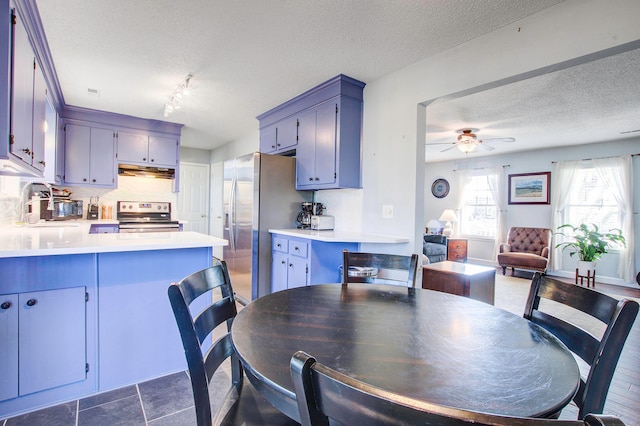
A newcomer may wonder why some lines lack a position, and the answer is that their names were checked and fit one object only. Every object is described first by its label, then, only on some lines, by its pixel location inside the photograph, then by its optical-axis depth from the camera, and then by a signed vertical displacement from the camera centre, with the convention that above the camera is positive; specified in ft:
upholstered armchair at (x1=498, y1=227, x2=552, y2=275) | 19.35 -2.26
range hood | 16.62 +1.93
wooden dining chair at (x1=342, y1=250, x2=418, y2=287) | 5.86 -0.94
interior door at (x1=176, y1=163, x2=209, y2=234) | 22.03 +0.76
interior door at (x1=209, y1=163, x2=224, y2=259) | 21.81 +0.37
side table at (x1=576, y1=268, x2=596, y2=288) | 17.61 -3.49
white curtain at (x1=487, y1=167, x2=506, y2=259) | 22.81 +0.93
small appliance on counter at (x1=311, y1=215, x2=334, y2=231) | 11.85 -0.45
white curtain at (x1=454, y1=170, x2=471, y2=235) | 24.94 +1.89
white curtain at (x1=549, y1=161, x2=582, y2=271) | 20.04 +1.27
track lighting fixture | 11.25 +4.26
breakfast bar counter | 5.71 -2.10
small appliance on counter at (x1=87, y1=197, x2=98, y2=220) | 15.78 -0.30
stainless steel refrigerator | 11.96 -0.09
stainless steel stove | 14.97 -0.54
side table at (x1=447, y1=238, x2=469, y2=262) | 22.94 -2.60
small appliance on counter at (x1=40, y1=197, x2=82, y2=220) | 13.20 -0.17
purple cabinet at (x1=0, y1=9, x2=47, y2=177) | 5.71 +2.08
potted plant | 17.43 -1.54
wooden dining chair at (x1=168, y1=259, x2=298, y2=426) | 3.01 -1.61
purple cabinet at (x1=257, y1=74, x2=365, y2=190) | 10.87 +2.74
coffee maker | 12.71 -0.04
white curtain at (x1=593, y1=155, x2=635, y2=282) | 17.76 +1.14
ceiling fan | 16.37 +3.84
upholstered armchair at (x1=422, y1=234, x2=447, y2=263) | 20.11 -2.22
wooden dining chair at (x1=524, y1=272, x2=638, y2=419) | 2.76 -1.16
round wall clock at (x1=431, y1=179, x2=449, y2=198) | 26.40 +2.08
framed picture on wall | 21.03 +1.81
